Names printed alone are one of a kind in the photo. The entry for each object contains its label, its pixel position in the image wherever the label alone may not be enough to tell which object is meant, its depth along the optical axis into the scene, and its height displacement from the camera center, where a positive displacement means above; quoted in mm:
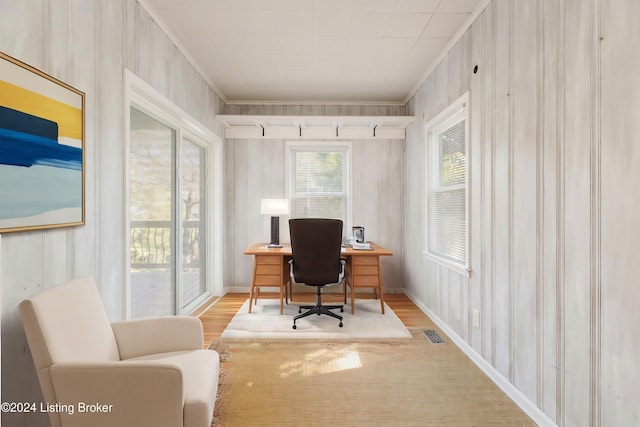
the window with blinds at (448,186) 2779 +263
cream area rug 2980 -1144
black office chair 3062 -373
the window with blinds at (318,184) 4512 +421
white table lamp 4016 +31
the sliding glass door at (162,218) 2432 -39
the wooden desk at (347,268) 3533 -631
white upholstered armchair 1196 -655
